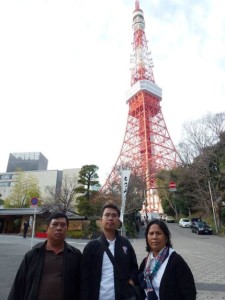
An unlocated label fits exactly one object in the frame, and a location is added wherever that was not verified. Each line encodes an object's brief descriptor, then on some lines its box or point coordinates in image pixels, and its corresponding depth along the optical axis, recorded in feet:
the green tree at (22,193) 120.22
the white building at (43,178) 177.27
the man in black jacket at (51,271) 6.88
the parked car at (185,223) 86.43
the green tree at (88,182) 72.69
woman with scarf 6.48
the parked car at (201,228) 66.28
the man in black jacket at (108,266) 7.03
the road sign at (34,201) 32.83
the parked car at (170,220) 106.98
